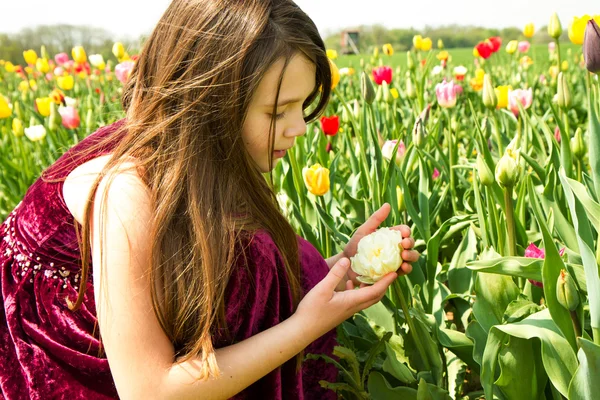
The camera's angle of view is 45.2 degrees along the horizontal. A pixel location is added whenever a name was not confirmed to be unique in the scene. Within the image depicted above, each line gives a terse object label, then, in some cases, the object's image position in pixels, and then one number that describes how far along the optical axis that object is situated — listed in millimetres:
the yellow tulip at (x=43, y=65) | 3779
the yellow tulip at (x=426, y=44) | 3161
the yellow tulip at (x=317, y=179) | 1390
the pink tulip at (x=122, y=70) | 2709
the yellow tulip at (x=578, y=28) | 1715
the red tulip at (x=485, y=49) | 3091
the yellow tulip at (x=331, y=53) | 3812
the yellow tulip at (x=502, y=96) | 1982
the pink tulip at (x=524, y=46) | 4242
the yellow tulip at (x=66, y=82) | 3401
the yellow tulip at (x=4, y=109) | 2589
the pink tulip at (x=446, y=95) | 1936
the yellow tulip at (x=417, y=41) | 3067
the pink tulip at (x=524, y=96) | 1904
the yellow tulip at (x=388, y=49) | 3518
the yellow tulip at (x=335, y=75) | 1920
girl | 1026
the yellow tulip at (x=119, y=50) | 3353
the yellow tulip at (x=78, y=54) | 3754
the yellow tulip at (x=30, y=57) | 4176
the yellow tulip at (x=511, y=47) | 3529
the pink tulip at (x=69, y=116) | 2475
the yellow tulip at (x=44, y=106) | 2719
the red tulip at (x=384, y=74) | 2328
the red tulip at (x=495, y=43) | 3180
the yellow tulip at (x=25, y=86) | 4174
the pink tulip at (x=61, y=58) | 4433
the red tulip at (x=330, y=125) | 1989
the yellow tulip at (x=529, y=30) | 3649
